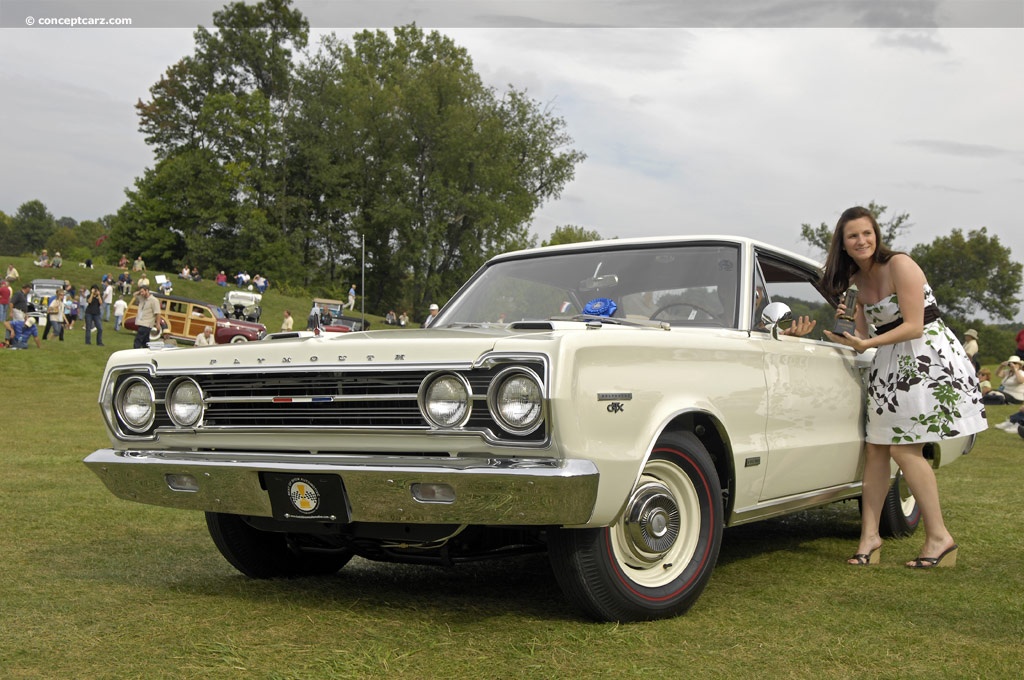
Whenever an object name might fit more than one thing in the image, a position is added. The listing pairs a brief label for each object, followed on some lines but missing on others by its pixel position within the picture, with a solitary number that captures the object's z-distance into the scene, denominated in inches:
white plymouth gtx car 131.8
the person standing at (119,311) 1325.0
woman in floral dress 194.9
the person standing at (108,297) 1435.8
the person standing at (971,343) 704.5
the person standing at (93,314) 1056.2
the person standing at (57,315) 1049.5
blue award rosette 188.7
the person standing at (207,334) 1171.0
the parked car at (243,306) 1633.9
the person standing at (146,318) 813.9
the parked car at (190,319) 1321.4
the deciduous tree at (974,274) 2458.2
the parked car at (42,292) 1354.6
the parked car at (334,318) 1369.3
